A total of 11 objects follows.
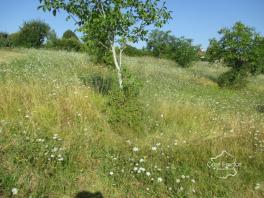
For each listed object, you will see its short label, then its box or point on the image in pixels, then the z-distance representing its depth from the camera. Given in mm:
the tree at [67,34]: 47594
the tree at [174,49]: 29016
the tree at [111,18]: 6531
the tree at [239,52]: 17391
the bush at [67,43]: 34188
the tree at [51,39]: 34244
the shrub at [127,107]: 6188
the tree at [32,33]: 32156
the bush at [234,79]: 17469
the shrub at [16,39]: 33406
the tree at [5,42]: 28344
